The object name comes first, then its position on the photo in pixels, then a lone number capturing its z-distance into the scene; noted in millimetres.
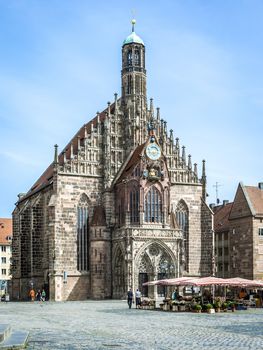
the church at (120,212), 72188
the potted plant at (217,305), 47625
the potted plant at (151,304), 53497
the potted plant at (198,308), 47000
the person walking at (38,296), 74738
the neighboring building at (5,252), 128375
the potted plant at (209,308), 46538
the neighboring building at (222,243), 95875
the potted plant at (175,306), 49938
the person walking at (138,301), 53562
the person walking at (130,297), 53725
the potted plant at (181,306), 49844
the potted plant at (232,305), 48719
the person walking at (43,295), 72438
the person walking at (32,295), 72250
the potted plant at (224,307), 48188
